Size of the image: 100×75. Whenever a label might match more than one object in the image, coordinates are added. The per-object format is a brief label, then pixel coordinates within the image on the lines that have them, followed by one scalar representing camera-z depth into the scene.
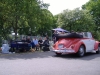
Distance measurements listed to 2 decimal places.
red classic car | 6.71
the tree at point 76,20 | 21.16
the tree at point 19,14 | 11.30
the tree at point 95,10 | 27.51
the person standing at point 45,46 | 9.47
